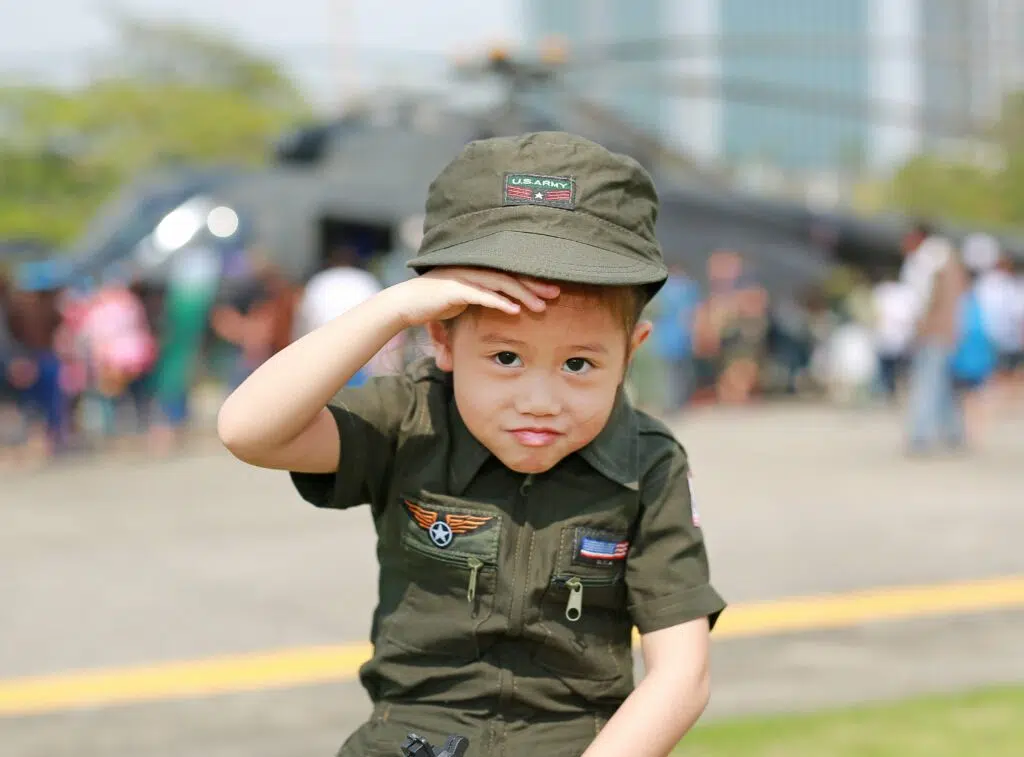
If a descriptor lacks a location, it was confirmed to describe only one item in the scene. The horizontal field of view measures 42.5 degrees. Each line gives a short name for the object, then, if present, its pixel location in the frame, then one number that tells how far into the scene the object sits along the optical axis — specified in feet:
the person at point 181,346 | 38.27
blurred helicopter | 48.08
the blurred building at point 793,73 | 337.54
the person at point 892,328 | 47.75
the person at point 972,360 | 34.86
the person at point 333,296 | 32.27
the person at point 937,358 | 34.12
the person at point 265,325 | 35.94
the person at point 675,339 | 45.21
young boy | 6.03
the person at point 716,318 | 50.44
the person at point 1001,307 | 49.19
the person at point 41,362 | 35.94
